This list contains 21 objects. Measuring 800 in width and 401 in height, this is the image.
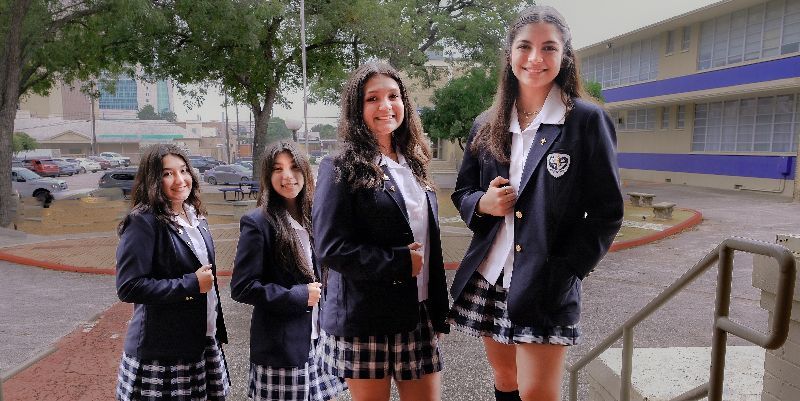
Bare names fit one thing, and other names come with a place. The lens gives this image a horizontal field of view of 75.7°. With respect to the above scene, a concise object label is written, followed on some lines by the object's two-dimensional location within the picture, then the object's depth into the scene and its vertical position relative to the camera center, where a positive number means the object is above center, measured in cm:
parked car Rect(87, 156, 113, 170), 4788 -136
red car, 3588 -141
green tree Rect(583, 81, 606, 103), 2213 +286
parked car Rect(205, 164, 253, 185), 3067 -151
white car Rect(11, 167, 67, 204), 2002 -150
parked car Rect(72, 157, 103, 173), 4386 -153
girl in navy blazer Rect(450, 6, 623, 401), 180 -19
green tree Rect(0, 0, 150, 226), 1245 +289
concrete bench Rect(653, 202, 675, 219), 1298 -140
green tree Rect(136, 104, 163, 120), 11781 +798
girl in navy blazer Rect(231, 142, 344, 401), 251 -68
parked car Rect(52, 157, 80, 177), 3909 -155
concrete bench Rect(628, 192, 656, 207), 1539 -136
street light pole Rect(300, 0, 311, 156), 1453 +337
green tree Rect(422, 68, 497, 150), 2186 +209
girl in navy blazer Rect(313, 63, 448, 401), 189 -36
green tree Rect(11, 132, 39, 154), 4869 +47
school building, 1831 +243
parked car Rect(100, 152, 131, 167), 5185 -113
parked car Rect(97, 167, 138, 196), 2123 -129
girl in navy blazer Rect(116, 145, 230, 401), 238 -66
